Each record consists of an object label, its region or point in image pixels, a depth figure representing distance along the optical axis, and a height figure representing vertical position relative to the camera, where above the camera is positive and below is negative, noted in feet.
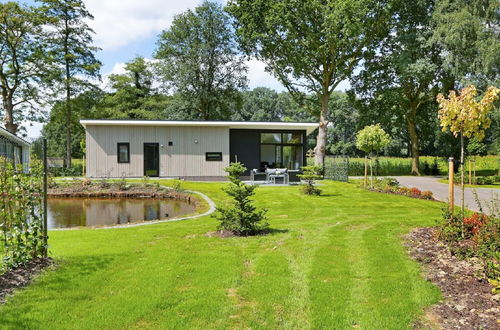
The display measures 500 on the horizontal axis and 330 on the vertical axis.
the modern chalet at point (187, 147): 65.46 +3.05
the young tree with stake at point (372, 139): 53.62 +3.41
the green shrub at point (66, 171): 81.92 -1.47
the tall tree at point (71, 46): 93.50 +29.93
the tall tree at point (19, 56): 88.33 +26.02
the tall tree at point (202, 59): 107.45 +29.90
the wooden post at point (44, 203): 16.07 -1.65
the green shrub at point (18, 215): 14.79 -2.01
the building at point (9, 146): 72.49 +4.67
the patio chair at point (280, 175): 57.89 -1.75
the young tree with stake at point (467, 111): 20.21 +2.75
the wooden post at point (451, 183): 20.44 -1.10
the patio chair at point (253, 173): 62.23 -1.64
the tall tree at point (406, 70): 77.41 +19.73
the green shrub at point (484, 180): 67.15 -3.20
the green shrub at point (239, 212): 22.41 -2.89
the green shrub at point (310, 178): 45.55 -1.77
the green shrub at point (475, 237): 14.29 -3.40
